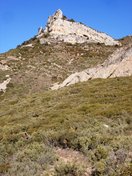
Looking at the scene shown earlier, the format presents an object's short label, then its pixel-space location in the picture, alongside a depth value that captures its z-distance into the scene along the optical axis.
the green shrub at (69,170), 10.55
